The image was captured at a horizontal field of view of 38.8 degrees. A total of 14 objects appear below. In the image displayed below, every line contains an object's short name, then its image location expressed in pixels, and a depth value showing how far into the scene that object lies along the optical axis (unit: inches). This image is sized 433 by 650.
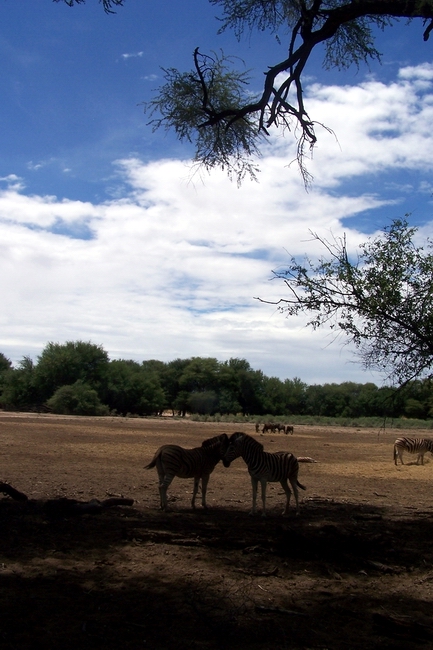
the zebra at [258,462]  458.3
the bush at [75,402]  2628.0
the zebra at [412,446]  957.2
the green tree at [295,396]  3956.7
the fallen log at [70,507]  384.5
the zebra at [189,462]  443.2
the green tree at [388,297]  408.2
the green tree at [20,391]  2947.8
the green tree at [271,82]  397.4
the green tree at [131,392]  3070.9
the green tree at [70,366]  2979.8
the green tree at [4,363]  3976.9
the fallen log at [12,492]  426.9
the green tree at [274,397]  3860.7
